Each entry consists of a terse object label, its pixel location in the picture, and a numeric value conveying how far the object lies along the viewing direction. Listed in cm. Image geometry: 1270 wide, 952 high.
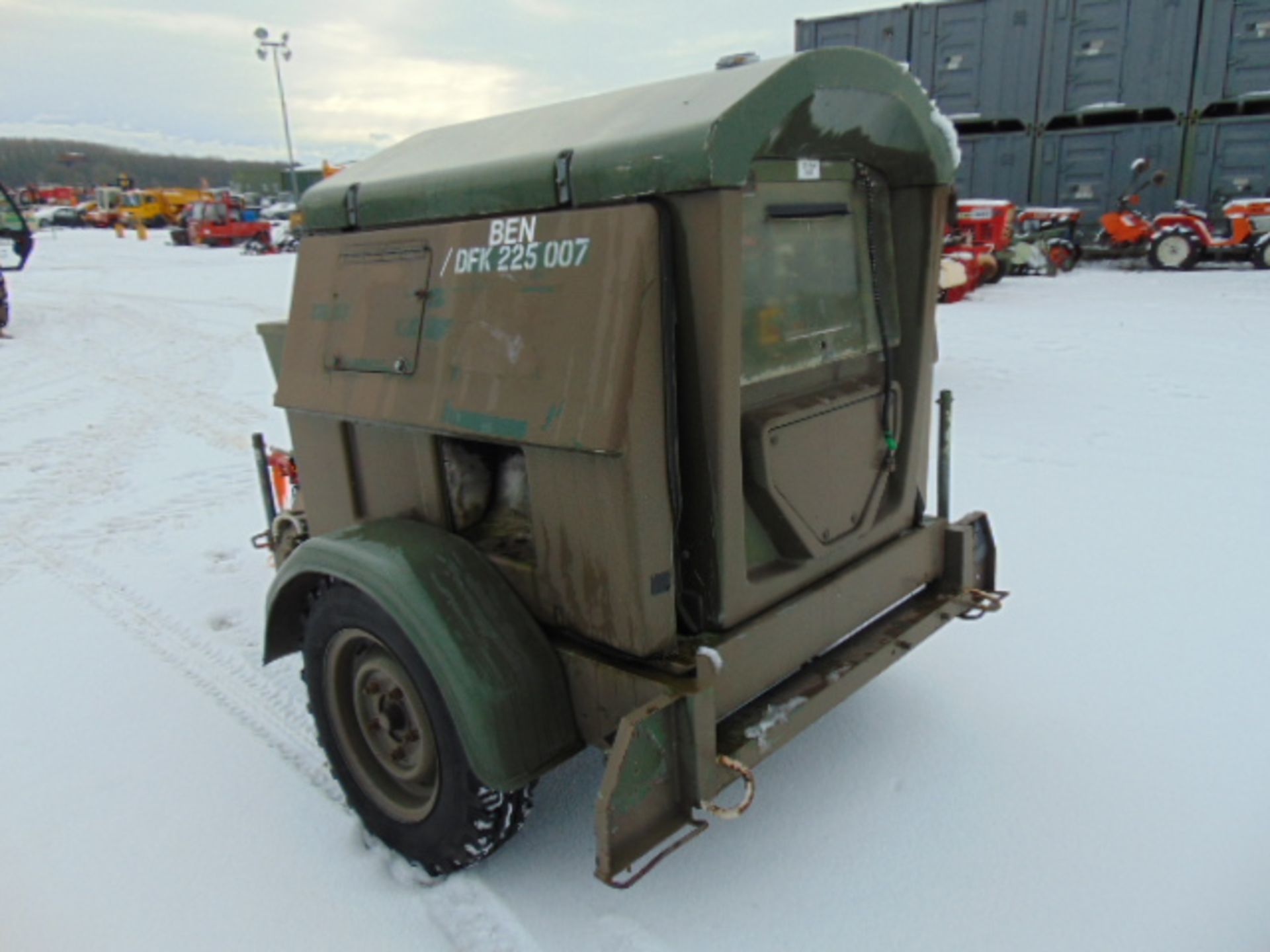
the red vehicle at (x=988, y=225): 1491
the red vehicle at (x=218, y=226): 3238
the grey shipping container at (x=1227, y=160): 1714
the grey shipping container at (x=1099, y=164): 1789
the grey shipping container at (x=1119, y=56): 1720
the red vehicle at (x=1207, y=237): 1566
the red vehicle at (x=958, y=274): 1130
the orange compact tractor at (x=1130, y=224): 1667
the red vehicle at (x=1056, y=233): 1678
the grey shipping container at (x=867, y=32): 1895
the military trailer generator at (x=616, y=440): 228
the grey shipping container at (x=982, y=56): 1828
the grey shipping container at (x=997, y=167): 1905
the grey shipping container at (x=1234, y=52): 1666
